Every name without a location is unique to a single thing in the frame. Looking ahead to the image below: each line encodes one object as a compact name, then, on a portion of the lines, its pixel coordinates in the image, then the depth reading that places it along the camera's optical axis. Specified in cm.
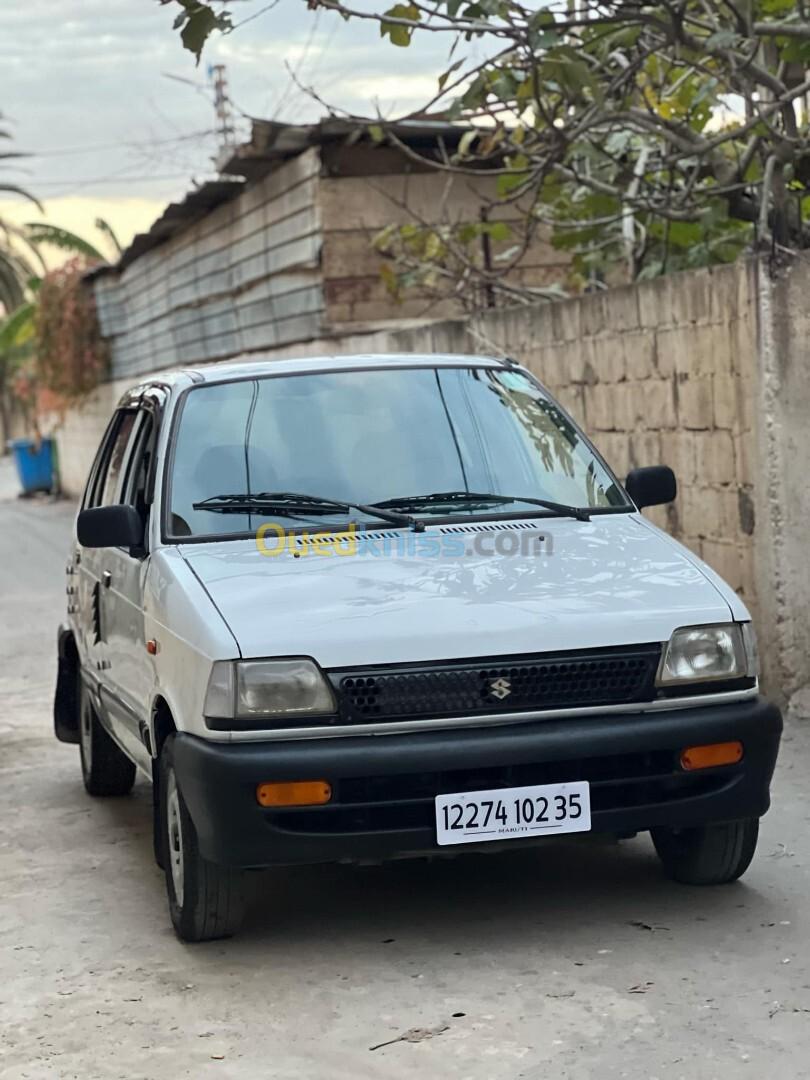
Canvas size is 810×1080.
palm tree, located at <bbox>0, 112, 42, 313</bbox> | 4512
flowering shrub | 3200
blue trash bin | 3472
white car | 479
